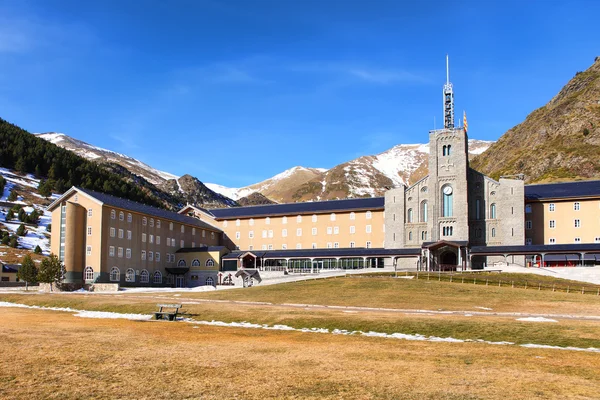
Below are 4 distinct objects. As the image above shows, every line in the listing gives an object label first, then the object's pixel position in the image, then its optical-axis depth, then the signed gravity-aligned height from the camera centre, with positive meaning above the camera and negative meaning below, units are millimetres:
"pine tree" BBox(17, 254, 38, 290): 89062 -5892
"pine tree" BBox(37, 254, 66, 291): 83125 -5346
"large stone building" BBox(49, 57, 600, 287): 90188 +797
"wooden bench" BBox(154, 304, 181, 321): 42472 -6148
